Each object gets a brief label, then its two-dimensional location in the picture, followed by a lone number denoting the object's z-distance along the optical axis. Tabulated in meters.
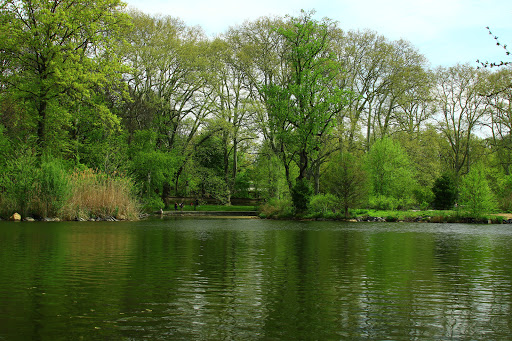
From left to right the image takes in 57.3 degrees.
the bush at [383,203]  38.50
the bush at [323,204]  35.56
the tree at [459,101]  48.16
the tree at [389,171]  40.75
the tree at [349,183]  34.66
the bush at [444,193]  41.22
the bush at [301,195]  36.66
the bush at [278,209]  37.52
